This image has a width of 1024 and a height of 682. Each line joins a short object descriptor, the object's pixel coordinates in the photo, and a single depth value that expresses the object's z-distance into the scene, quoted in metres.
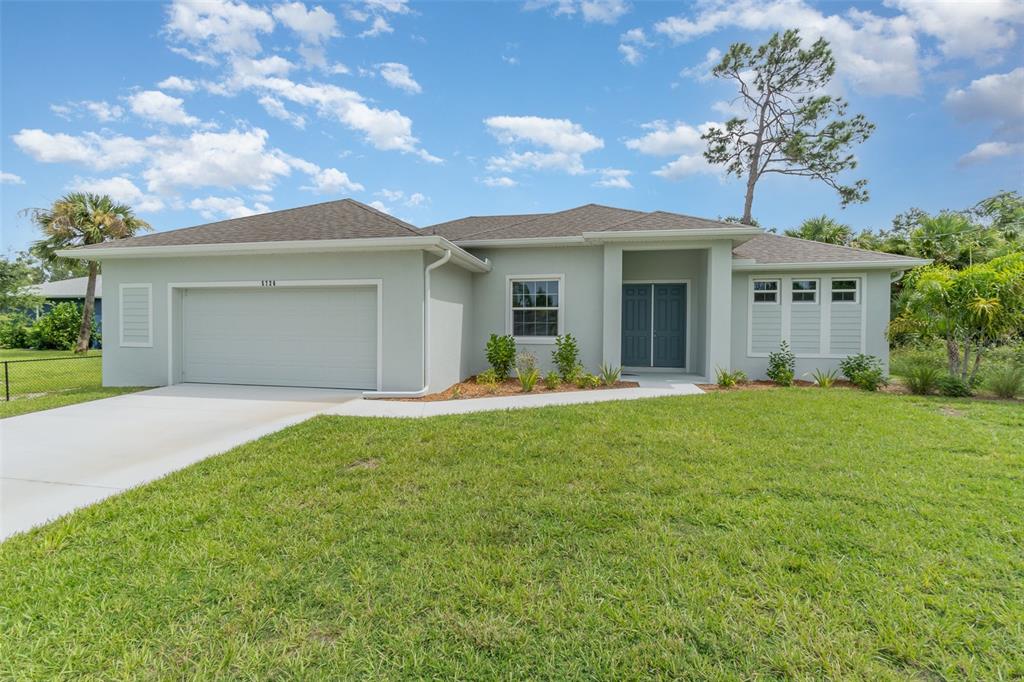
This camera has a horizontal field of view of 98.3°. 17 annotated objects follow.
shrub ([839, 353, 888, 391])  9.23
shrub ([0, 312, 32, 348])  20.25
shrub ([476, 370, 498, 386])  9.64
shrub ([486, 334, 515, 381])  10.05
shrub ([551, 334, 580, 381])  9.91
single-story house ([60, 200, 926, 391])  8.62
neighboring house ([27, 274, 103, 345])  22.45
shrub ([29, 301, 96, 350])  20.23
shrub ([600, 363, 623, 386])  9.41
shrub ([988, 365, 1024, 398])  8.16
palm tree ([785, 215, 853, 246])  17.86
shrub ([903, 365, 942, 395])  8.63
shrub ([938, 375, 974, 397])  8.37
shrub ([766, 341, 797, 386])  9.84
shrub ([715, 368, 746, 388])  9.33
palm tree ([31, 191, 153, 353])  17.70
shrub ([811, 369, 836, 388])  9.59
